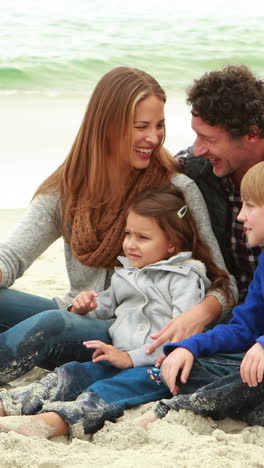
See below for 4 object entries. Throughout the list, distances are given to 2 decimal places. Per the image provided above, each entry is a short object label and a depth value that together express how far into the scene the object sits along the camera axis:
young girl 5.39
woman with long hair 6.57
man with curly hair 6.82
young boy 5.36
